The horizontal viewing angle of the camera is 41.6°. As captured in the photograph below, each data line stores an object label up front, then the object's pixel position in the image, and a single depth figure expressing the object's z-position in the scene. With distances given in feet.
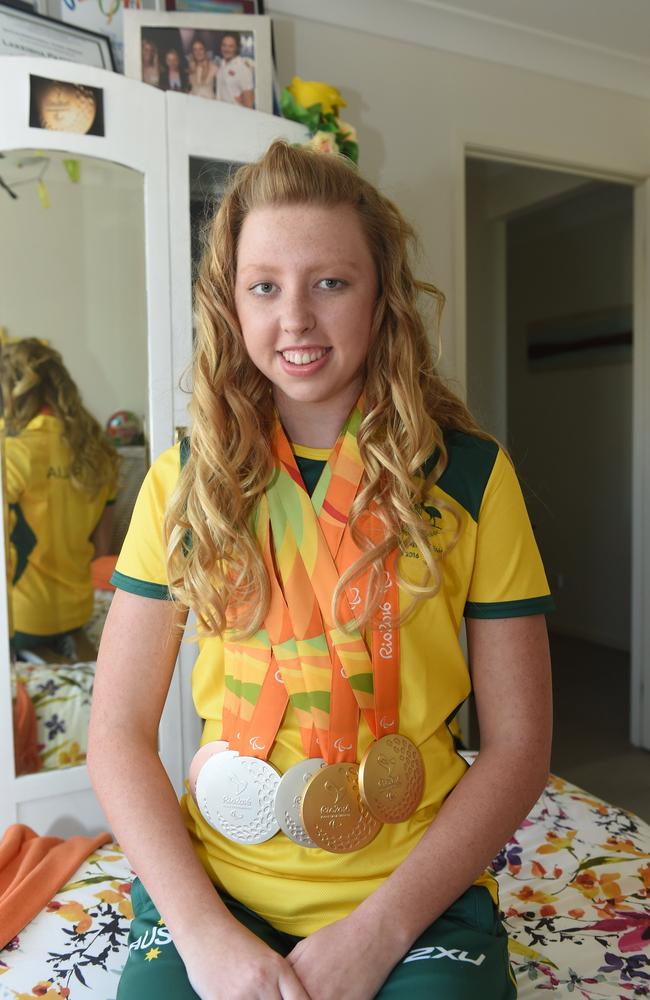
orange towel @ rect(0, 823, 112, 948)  4.88
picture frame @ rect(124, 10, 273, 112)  7.25
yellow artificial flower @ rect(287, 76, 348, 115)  7.45
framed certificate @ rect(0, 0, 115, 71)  7.01
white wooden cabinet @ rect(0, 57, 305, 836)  6.73
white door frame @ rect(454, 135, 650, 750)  11.40
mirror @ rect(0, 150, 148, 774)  6.77
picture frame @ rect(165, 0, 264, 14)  7.67
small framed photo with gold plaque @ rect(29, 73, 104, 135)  6.41
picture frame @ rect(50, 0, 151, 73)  7.42
